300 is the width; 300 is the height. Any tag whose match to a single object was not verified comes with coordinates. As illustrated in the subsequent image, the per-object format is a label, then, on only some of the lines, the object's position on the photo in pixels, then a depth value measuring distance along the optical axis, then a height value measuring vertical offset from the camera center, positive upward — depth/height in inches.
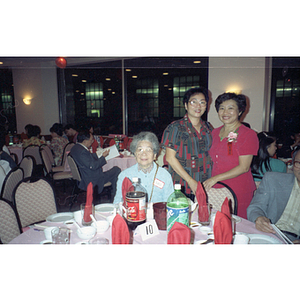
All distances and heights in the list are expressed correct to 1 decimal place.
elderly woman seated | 71.9 -17.0
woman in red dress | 82.4 -12.7
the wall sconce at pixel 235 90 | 231.6 +28.5
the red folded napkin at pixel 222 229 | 41.9 -20.8
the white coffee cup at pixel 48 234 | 48.5 -24.9
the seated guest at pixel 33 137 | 202.2 -17.3
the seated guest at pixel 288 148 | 161.9 -22.4
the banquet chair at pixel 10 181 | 96.0 -27.9
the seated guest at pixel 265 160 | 89.7 -17.3
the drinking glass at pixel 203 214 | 55.8 -24.0
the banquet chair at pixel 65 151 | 190.3 -29.3
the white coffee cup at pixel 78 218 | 57.4 -25.4
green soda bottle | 45.8 -19.9
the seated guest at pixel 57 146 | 192.7 -23.4
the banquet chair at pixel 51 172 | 168.2 -41.2
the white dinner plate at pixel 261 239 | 47.9 -26.3
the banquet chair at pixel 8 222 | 64.7 -30.3
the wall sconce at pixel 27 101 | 352.2 +28.1
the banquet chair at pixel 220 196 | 76.4 -27.3
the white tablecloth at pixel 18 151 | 231.8 -33.0
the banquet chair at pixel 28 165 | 134.0 -27.7
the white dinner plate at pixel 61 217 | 59.0 -26.7
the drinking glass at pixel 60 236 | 46.8 -24.6
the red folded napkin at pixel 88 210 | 55.3 -22.6
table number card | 49.0 -24.8
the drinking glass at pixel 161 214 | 52.3 -22.7
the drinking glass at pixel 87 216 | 55.3 -24.0
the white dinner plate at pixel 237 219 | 57.7 -26.5
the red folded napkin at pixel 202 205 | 55.8 -22.1
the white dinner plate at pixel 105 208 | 65.7 -26.9
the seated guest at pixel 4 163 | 97.6 -21.5
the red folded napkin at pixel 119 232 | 42.4 -21.5
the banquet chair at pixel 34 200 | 79.1 -29.7
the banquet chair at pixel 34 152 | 196.7 -29.1
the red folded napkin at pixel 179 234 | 39.1 -20.4
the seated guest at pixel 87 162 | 130.9 -25.8
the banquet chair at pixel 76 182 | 137.5 -42.0
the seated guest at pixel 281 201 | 65.6 -24.9
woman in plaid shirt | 85.7 -9.4
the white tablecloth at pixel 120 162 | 168.2 -33.0
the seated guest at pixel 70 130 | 233.0 -11.9
